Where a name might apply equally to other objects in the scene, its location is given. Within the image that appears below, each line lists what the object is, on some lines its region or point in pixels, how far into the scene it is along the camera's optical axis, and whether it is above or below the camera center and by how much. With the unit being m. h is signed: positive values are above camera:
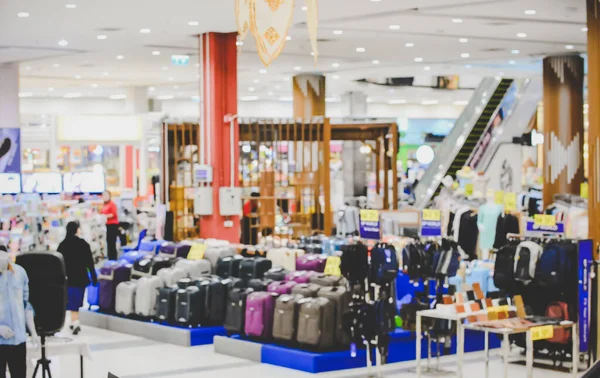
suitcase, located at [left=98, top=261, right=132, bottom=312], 12.45 -1.29
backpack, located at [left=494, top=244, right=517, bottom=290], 9.92 -0.94
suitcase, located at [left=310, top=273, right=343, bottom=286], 10.17 -1.07
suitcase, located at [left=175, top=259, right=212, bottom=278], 12.07 -1.10
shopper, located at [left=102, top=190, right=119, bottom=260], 19.44 -1.00
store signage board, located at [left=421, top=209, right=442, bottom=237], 11.05 -0.60
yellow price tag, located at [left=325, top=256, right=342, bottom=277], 10.68 -0.99
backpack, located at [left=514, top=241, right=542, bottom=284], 9.74 -0.86
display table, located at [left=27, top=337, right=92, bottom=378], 7.91 -1.34
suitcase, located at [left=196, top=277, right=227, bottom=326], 11.18 -1.36
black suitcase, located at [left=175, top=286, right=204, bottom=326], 11.16 -1.44
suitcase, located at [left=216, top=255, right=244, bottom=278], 11.84 -1.08
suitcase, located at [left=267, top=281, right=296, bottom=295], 10.15 -1.14
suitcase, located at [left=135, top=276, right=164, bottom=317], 11.77 -1.36
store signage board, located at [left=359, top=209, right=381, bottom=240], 9.85 -0.52
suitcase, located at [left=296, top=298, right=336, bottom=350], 9.43 -1.38
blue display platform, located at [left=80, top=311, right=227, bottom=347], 11.19 -1.77
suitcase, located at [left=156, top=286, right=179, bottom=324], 11.41 -1.44
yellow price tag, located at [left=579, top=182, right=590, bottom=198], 19.17 -0.42
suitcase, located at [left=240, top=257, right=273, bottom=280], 11.51 -1.07
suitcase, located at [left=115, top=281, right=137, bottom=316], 12.11 -1.45
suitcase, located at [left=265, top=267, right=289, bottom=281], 10.79 -1.07
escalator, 27.28 +0.95
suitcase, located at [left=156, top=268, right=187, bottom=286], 11.90 -1.18
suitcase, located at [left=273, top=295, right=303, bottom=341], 9.69 -1.37
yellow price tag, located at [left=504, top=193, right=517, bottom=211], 13.77 -0.43
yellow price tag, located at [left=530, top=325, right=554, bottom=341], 8.11 -1.29
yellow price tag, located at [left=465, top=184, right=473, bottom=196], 18.50 -0.38
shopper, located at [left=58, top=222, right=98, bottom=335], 11.68 -1.01
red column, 16.23 +0.77
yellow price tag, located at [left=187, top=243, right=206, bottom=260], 12.32 -0.95
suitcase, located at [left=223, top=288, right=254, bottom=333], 10.29 -1.37
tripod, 7.82 -1.41
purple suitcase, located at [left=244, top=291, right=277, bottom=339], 9.96 -1.37
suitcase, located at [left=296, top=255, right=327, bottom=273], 11.25 -1.00
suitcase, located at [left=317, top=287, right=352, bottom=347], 9.49 -1.26
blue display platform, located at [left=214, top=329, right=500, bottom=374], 9.47 -1.74
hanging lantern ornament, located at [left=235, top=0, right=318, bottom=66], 6.36 +0.92
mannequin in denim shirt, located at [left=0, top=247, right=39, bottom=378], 7.33 -1.03
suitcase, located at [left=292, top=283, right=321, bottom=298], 9.88 -1.13
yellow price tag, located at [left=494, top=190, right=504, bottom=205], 16.42 -0.46
